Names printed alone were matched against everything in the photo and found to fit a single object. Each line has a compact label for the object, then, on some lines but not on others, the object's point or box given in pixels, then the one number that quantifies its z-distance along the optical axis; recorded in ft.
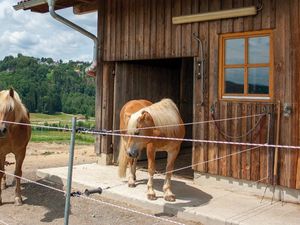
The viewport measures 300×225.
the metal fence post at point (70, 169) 10.50
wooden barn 17.74
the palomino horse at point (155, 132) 16.56
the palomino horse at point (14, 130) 17.37
